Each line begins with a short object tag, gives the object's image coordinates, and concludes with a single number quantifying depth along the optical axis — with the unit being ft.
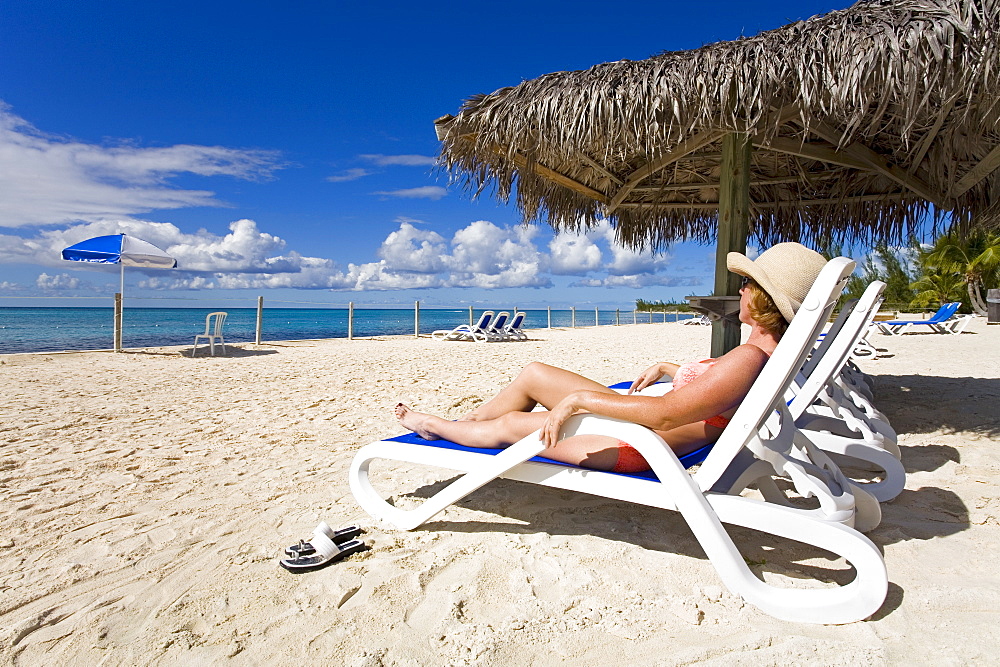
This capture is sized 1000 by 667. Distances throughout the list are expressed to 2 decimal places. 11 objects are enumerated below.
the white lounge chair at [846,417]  8.11
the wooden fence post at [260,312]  42.45
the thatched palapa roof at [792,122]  9.91
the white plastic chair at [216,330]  32.87
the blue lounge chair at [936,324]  43.57
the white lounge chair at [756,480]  5.21
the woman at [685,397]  5.98
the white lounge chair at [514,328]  50.06
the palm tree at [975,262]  68.74
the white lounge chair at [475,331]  48.03
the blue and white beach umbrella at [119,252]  34.63
